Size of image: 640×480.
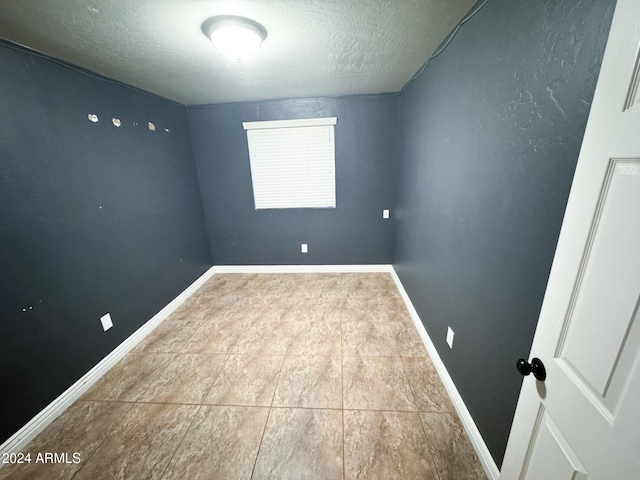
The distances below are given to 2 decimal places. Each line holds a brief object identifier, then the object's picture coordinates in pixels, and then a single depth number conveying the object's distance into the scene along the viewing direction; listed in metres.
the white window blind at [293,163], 3.00
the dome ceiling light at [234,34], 1.27
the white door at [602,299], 0.47
